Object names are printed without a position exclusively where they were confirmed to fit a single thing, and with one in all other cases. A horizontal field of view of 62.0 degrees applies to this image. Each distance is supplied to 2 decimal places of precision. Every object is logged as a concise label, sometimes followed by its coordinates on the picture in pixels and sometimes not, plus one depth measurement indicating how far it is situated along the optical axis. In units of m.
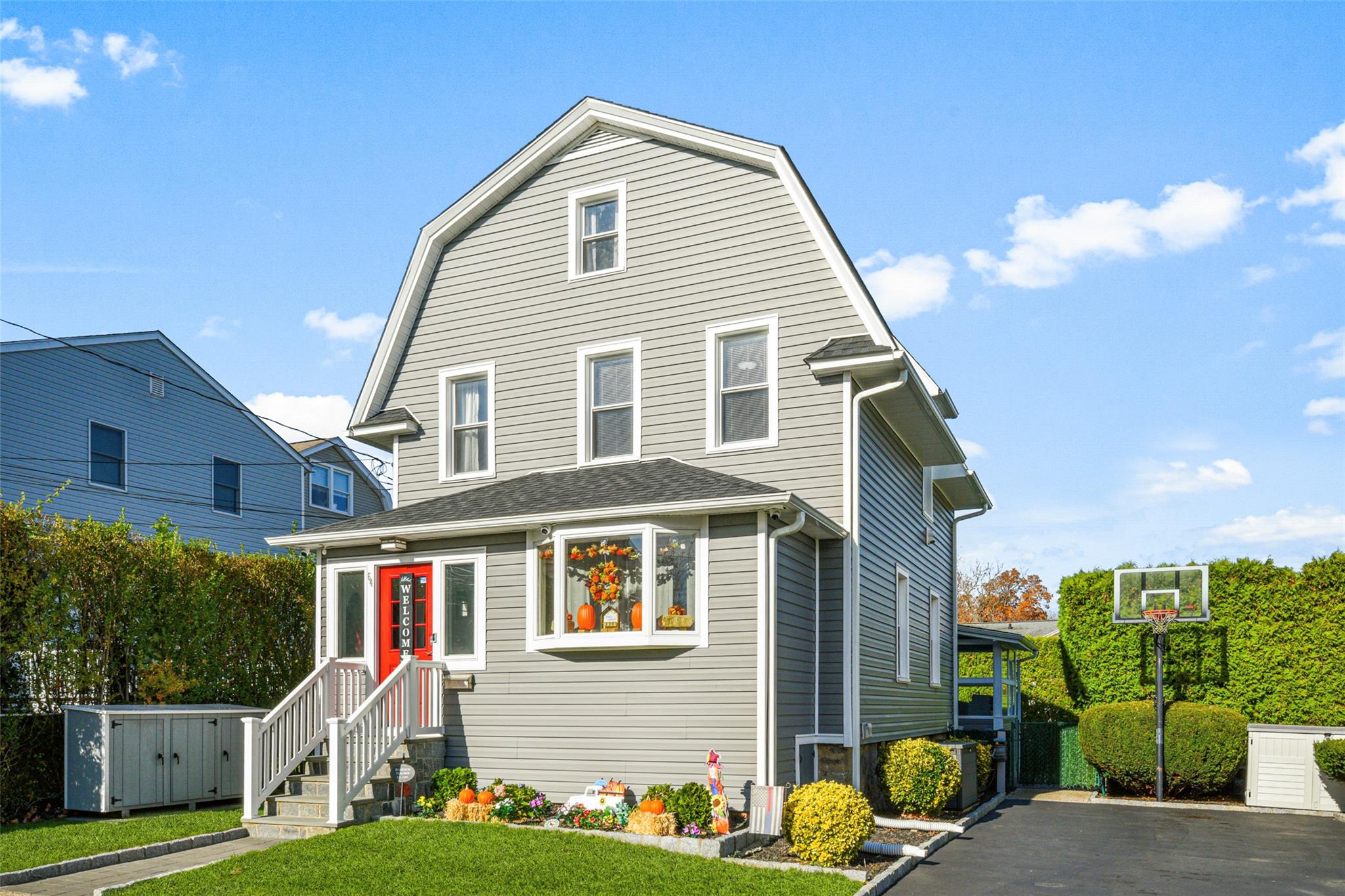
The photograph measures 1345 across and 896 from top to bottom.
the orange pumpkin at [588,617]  12.45
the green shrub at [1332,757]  15.41
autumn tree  49.84
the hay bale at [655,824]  10.79
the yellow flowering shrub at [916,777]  13.27
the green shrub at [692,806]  10.90
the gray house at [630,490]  11.94
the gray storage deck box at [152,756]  12.55
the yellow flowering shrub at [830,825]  10.21
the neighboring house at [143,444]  21.34
